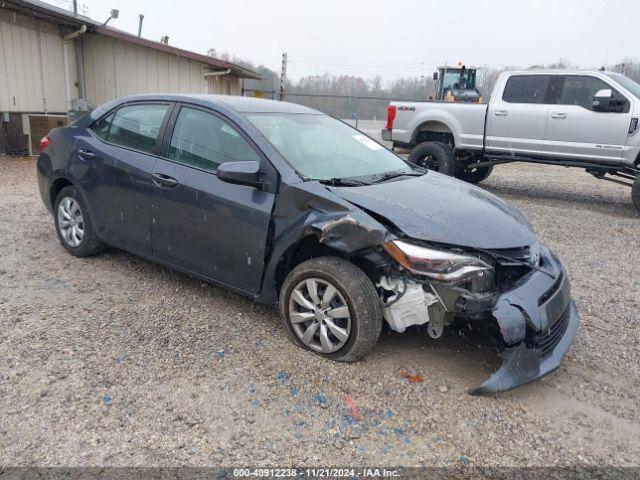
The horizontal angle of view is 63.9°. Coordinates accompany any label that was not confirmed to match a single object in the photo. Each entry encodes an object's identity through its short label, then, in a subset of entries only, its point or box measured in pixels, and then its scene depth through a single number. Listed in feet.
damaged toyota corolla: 9.74
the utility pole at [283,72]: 67.26
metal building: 39.01
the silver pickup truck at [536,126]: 26.66
